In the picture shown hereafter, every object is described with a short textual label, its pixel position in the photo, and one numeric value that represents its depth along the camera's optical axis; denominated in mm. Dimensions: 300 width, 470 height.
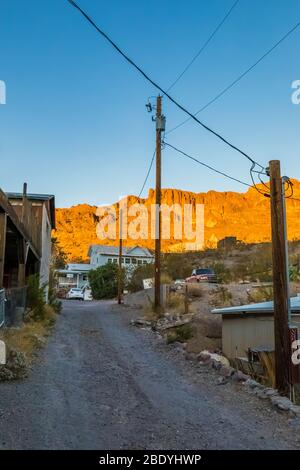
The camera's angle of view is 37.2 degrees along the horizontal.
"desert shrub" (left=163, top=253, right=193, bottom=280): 42688
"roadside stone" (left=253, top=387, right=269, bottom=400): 7804
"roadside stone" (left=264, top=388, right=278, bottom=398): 7817
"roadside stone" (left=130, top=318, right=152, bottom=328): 18344
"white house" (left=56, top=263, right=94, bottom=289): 73062
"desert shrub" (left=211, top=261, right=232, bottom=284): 33375
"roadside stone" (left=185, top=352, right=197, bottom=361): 11549
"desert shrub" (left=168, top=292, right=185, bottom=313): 20406
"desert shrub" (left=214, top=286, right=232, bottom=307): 21255
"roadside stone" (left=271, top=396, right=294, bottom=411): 7031
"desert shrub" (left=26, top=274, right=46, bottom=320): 17000
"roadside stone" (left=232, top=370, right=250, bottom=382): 9039
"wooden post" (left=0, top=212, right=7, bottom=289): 11250
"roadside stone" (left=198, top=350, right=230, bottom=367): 10659
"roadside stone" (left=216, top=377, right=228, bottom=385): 9016
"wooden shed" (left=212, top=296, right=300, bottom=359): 11104
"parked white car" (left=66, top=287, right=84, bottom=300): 48219
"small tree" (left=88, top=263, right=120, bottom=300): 45250
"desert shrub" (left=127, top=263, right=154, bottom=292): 35031
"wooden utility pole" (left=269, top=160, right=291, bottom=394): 8102
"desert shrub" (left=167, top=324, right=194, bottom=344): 13875
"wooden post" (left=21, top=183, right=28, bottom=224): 15539
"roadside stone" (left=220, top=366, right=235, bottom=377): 9438
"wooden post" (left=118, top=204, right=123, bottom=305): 33281
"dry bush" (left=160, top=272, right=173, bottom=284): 29923
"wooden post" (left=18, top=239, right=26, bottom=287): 15672
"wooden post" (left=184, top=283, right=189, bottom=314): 19500
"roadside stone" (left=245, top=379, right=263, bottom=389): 8484
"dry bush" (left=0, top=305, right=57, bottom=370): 10602
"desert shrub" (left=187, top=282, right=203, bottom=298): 24000
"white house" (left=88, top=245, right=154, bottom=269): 65500
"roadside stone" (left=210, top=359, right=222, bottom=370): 10117
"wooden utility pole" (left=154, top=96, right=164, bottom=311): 20391
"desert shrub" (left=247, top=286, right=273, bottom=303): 19839
